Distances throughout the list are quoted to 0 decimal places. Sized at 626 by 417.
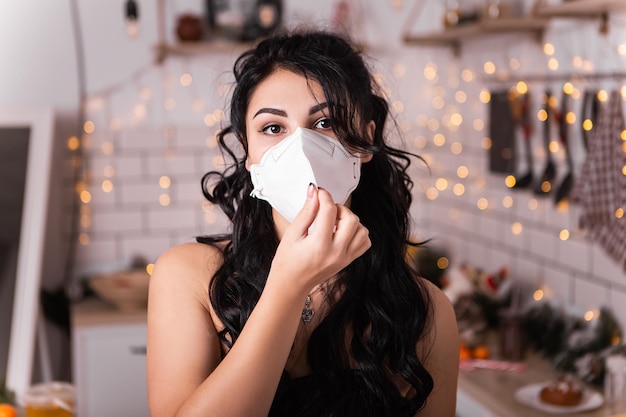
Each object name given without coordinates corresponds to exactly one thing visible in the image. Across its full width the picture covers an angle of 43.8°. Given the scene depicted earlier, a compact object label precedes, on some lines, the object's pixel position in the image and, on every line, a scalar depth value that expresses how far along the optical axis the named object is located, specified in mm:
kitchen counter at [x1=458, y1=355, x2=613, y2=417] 1940
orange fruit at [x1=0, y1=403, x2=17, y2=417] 1688
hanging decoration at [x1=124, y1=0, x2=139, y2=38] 3160
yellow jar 1745
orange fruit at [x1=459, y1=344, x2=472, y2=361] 2385
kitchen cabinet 2879
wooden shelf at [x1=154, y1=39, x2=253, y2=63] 3232
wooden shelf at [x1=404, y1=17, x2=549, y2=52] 2506
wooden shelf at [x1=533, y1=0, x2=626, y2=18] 2018
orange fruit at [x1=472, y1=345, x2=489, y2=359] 2377
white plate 1947
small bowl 2992
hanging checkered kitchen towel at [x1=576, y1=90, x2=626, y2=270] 2082
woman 1061
